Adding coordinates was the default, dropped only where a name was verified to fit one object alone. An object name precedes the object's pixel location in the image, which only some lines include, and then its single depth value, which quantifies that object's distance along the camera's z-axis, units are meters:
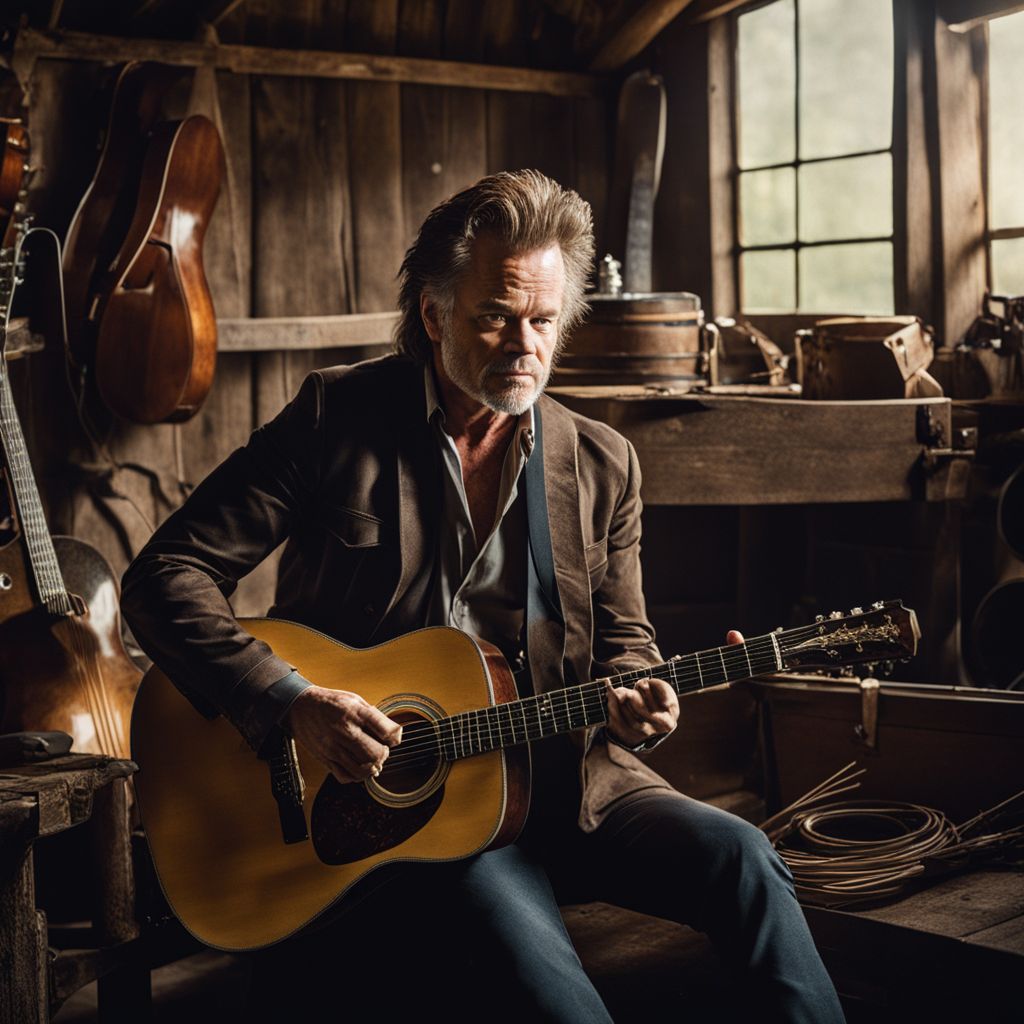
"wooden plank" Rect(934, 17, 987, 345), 4.14
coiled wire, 2.88
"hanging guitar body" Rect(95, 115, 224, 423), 4.39
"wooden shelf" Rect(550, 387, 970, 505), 3.65
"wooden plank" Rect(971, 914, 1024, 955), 2.51
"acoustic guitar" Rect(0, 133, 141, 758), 3.38
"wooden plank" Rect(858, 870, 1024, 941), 2.65
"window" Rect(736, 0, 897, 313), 4.43
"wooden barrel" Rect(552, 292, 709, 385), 3.98
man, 2.39
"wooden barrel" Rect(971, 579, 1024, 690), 3.74
